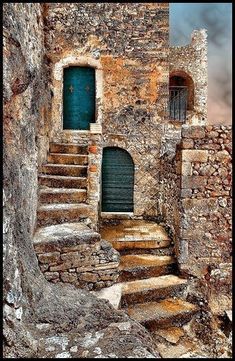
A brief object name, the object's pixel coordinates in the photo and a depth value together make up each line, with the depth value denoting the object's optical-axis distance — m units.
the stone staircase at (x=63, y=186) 4.79
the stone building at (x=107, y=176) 3.11
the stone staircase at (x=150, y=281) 4.38
